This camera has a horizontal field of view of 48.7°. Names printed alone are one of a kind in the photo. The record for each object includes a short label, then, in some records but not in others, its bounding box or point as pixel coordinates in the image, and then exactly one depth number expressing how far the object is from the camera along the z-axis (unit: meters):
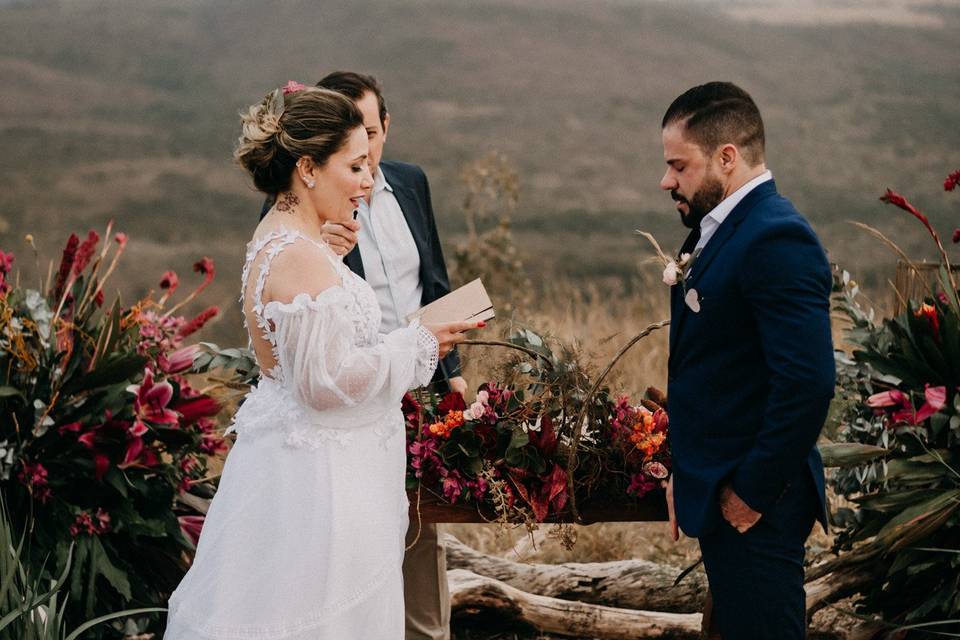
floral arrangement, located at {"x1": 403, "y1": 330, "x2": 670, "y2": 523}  3.53
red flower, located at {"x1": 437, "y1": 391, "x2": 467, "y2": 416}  3.71
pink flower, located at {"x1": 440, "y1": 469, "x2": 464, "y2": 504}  3.53
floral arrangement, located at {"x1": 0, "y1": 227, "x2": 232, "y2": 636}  3.95
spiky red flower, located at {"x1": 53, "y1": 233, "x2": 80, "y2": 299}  4.12
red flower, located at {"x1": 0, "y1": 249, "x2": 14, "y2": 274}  4.32
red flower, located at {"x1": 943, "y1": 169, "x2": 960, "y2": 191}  3.78
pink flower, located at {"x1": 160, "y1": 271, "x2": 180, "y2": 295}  4.58
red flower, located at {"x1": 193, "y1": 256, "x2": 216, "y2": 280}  4.46
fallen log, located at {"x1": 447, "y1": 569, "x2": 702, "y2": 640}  4.48
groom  2.58
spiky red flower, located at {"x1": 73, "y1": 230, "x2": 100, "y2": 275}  4.29
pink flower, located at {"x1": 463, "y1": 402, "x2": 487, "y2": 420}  3.63
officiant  4.10
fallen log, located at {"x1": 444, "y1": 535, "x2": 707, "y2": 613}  4.77
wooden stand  3.55
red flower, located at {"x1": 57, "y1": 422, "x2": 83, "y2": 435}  3.96
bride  2.82
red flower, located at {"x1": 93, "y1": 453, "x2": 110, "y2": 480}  3.96
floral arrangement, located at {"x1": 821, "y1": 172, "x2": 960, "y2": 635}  3.56
